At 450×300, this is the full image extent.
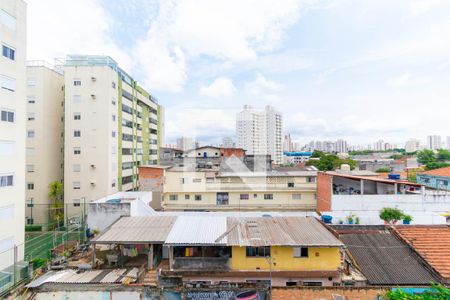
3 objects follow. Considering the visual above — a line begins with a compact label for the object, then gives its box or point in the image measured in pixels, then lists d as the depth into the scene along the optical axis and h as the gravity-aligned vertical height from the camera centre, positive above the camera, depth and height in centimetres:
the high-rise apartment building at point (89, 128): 2388 +290
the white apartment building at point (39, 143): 2297 +138
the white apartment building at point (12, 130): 1225 +147
